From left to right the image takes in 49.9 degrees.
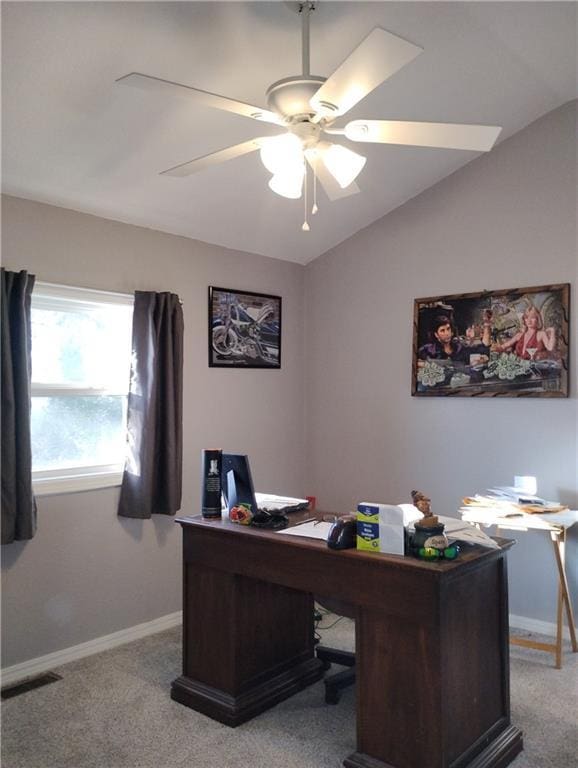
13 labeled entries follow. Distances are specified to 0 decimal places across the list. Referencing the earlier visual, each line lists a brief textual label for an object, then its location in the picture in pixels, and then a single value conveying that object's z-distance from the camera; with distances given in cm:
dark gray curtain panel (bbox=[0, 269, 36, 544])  283
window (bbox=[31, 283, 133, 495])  321
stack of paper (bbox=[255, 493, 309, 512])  282
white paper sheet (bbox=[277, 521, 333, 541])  245
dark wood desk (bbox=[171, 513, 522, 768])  206
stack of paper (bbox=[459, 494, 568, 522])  316
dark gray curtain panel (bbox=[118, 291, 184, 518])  342
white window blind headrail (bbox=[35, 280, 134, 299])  312
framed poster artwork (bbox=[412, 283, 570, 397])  349
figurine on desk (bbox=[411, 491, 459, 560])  208
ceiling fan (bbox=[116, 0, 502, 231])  173
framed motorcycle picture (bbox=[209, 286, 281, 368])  401
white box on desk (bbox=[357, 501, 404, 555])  215
